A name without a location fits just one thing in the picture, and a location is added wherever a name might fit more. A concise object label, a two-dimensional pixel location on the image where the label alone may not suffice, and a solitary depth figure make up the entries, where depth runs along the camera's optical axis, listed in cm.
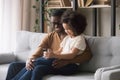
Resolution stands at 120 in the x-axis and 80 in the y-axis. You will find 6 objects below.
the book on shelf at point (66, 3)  371
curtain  393
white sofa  218
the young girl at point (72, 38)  264
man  271
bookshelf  309
